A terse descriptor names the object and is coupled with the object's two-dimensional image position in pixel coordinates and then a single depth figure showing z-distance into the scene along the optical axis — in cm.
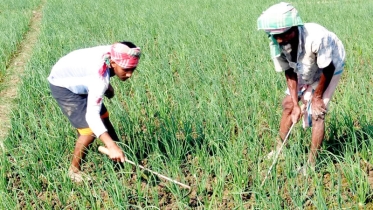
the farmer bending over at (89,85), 237
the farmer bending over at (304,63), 235
